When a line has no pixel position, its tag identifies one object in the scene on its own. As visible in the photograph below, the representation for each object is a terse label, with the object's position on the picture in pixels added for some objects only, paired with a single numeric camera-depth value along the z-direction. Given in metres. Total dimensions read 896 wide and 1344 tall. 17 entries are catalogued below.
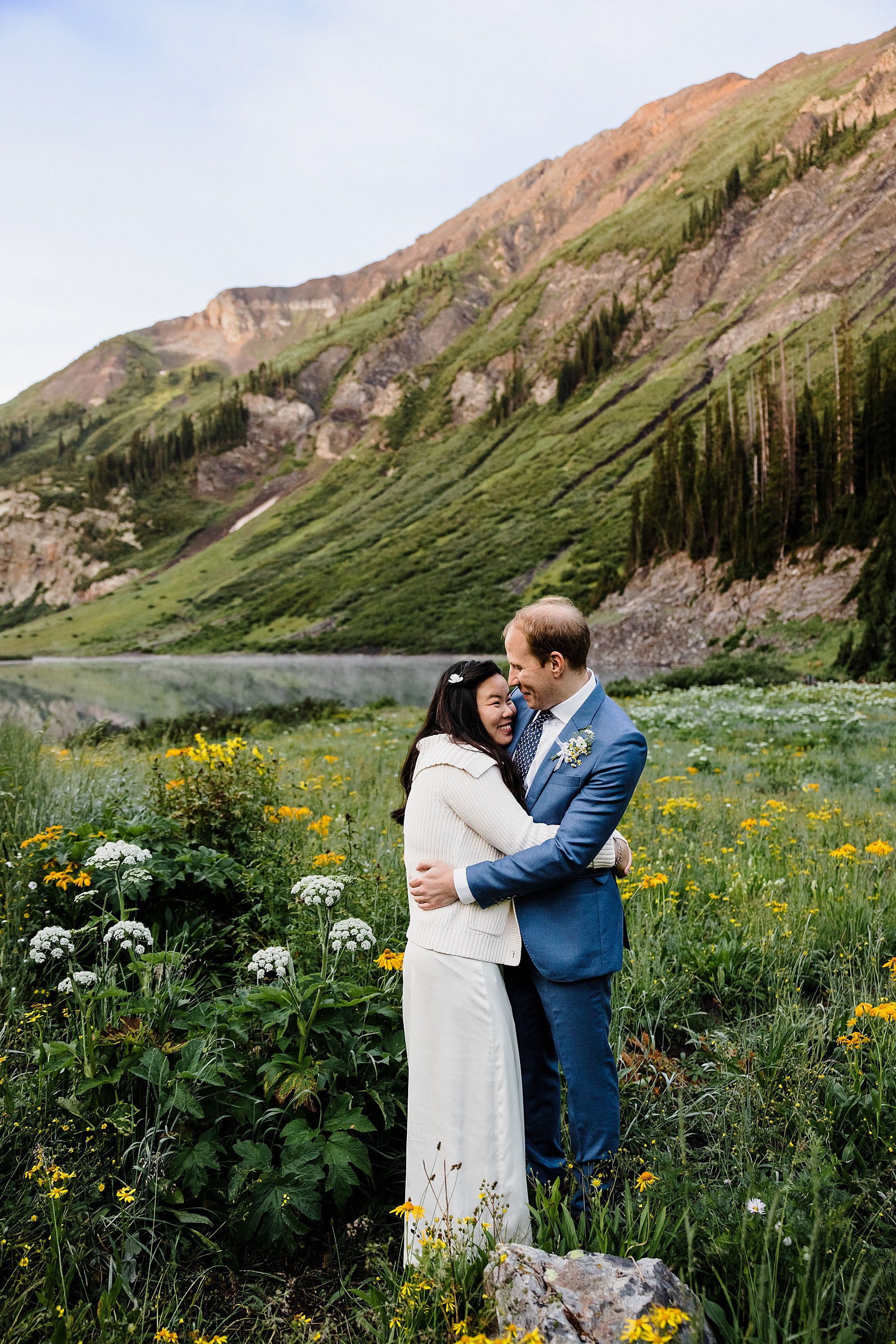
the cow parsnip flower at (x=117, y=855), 3.59
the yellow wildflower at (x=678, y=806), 7.34
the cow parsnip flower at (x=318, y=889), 3.47
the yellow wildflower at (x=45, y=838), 4.51
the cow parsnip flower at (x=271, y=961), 3.07
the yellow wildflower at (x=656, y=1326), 1.61
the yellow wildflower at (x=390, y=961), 3.45
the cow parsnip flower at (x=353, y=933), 3.30
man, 2.52
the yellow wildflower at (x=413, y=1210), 2.28
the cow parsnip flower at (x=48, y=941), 3.23
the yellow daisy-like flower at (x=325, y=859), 4.82
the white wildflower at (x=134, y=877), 3.80
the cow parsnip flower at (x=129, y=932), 3.20
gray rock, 1.78
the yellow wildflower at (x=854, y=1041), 3.12
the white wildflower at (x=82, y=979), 3.13
